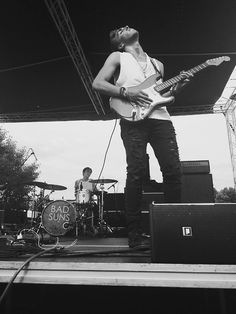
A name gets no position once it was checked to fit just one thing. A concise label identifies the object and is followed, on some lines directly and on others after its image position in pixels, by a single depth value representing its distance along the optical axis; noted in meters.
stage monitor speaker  1.37
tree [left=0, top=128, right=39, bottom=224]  16.95
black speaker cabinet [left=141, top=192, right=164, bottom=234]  4.21
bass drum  4.41
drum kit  5.93
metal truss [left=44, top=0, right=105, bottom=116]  4.61
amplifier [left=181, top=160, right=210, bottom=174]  4.07
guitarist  1.97
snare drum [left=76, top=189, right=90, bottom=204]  6.44
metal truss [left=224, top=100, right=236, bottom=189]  7.24
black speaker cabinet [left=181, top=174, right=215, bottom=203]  3.99
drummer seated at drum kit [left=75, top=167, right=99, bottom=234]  6.33
